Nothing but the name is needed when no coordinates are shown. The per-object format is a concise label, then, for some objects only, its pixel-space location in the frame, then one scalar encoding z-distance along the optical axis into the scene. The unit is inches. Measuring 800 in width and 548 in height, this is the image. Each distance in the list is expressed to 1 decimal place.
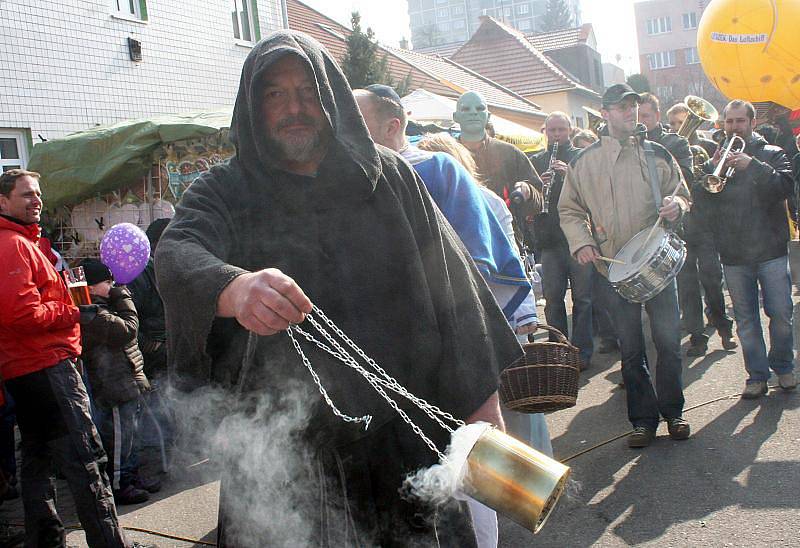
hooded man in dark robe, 80.1
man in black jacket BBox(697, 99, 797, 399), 223.3
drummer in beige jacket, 197.9
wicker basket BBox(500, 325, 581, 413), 141.3
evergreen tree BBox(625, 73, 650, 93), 802.7
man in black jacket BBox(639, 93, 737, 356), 277.7
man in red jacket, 157.0
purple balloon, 209.6
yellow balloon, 327.9
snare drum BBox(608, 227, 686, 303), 184.4
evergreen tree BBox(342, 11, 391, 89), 599.8
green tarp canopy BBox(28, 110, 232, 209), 267.4
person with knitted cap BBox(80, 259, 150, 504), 193.8
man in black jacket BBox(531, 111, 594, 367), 281.1
